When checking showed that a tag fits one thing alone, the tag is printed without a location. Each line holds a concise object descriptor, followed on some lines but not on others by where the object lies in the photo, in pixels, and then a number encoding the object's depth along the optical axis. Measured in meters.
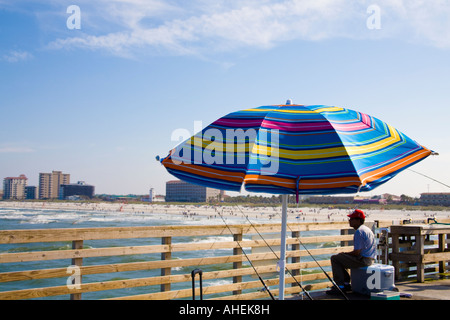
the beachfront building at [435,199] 111.53
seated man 6.18
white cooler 6.09
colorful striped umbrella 3.69
